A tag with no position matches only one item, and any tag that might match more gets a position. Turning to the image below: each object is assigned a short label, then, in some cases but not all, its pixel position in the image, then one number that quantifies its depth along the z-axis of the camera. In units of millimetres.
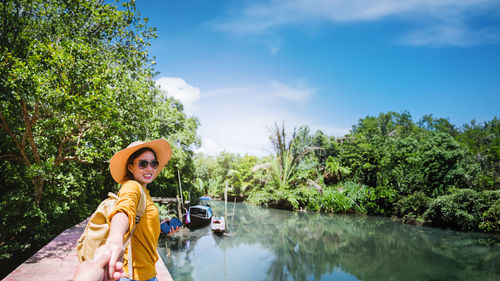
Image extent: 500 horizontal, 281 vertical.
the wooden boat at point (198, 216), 13362
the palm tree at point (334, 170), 18984
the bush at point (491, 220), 11166
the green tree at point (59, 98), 4953
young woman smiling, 1296
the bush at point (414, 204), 13950
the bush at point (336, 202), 17500
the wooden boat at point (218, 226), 12039
